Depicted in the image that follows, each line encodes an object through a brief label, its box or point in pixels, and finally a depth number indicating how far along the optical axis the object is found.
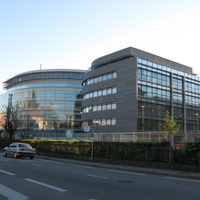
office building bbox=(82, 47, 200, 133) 56.34
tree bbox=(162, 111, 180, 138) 47.34
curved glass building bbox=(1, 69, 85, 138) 111.82
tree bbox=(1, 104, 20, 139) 48.50
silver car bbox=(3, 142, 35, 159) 25.22
